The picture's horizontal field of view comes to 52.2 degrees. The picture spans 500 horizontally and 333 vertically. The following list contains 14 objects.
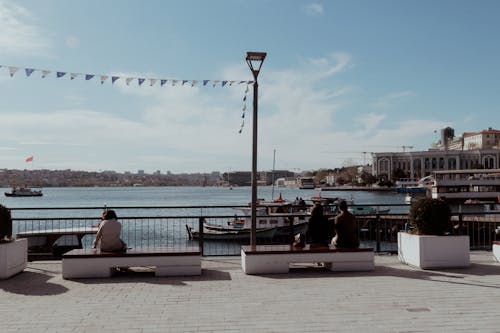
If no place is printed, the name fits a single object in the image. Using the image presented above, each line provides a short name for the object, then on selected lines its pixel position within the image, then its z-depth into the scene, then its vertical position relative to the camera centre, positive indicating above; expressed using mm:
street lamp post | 11406 +1400
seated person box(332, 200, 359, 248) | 10977 -989
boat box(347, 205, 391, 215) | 59556 -3108
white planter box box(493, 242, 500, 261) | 11728 -1520
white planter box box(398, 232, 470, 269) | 10922 -1441
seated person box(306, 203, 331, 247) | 11242 -980
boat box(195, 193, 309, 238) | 37656 -3301
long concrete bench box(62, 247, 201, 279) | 10141 -1585
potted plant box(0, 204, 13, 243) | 10227 -850
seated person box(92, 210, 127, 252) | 10523 -1056
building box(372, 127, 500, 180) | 188750 +10034
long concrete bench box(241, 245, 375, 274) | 10578 -1549
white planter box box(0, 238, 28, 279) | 10039 -1510
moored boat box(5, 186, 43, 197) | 154650 -3024
